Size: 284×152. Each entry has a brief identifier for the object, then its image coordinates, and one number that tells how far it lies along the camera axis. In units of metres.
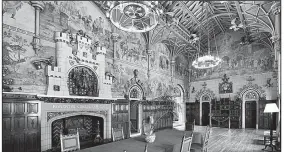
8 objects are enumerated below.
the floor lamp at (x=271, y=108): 7.09
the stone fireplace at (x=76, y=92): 7.18
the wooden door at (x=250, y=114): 14.98
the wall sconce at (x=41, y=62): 6.85
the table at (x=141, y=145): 3.86
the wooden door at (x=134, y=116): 11.84
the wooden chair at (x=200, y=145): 4.78
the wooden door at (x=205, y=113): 16.94
